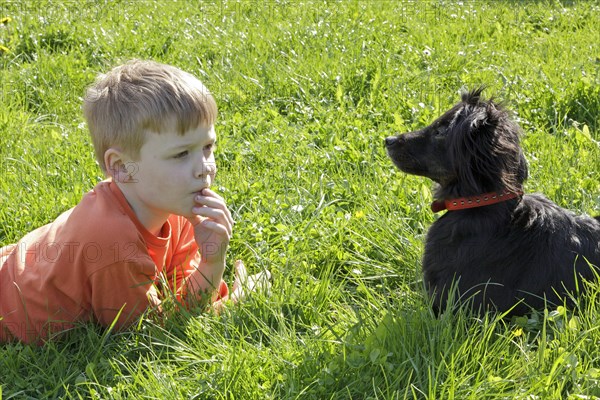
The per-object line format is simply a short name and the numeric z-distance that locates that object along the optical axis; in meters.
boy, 2.85
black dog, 2.86
